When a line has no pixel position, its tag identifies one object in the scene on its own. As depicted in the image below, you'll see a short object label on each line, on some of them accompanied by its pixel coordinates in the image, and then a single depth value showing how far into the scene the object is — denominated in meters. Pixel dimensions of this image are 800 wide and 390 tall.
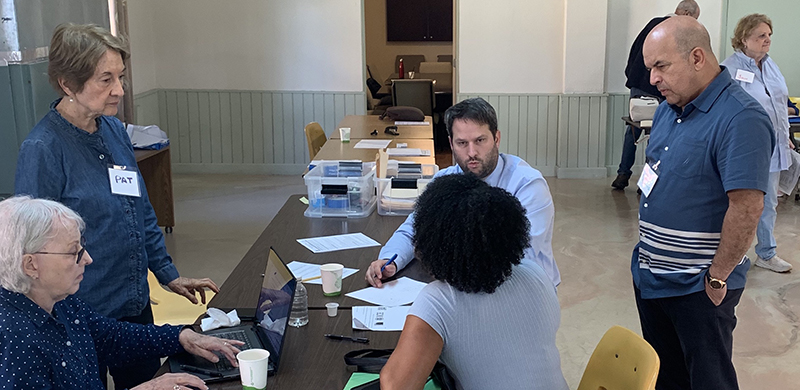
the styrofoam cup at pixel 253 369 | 1.79
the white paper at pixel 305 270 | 2.69
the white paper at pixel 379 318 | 2.22
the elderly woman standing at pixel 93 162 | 2.16
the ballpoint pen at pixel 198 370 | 1.92
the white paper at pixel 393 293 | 2.43
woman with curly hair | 1.64
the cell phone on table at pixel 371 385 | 1.78
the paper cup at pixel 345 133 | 5.55
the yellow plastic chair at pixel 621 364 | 1.85
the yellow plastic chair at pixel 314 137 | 5.96
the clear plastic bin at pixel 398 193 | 3.56
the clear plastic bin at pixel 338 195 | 3.54
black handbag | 1.77
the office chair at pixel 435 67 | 11.10
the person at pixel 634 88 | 6.80
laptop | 1.95
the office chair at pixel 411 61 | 12.06
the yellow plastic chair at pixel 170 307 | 3.12
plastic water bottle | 2.24
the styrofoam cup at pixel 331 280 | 2.48
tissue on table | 2.19
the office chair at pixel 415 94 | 9.00
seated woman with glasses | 1.63
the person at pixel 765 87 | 4.64
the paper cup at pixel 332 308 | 2.31
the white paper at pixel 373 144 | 5.37
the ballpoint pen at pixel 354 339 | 2.12
